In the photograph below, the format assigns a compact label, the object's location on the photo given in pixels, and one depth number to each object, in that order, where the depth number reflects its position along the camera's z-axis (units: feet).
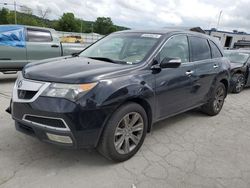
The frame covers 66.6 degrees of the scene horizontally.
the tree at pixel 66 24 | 202.64
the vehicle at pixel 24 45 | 17.59
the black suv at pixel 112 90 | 6.85
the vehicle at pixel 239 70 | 20.29
